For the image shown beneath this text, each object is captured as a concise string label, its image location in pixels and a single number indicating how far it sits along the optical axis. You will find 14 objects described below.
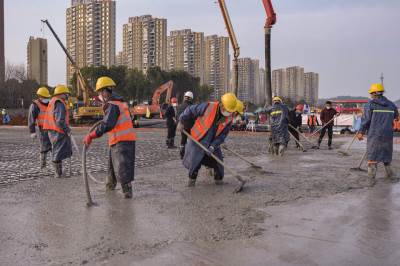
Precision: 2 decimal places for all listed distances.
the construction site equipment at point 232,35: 24.35
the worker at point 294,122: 15.03
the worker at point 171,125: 15.21
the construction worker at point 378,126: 8.31
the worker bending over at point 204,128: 7.46
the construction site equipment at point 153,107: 34.41
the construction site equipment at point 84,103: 32.59
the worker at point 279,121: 12.25
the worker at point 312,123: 23.36
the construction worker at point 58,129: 8.66
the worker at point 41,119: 9.77
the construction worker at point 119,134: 6.50
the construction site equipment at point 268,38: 20.44
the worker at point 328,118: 15.45
